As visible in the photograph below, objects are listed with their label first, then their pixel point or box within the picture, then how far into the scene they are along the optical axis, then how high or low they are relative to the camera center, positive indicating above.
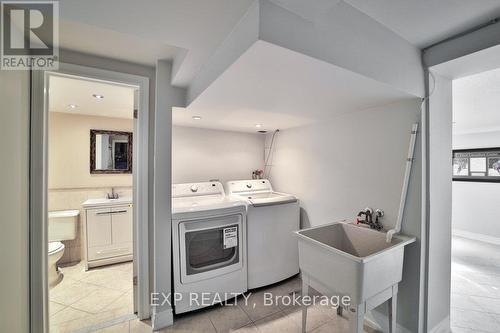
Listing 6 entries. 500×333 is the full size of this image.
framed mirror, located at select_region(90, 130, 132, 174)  2.95 +0.22
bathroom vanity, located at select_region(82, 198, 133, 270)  2.59 -0.90
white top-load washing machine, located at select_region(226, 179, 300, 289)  2.10 -0.81
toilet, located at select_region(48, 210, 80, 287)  2.54 -0.80
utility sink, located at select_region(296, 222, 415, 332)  1.22 -0.70
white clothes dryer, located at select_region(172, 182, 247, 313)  1.74 -0.82
